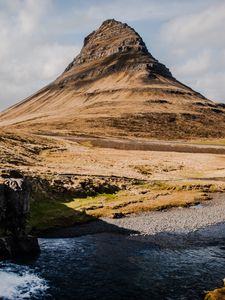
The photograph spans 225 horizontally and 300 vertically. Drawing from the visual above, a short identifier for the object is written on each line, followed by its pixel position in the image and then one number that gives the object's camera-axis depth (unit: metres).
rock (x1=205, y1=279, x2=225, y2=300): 34.57
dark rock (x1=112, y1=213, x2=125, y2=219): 64.92
